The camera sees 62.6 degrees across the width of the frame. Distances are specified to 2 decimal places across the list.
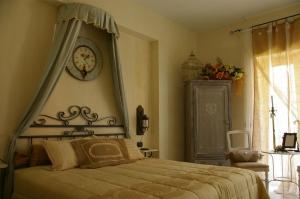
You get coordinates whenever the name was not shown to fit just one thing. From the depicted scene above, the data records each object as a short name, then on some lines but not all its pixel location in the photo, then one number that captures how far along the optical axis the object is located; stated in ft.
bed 5.33
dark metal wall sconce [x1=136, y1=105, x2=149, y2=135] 12.38
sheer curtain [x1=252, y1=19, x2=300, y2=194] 12.45
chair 10.85
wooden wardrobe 13.46
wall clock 10.09
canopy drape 7.79
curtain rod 13.02
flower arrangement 13.92
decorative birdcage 14.57
